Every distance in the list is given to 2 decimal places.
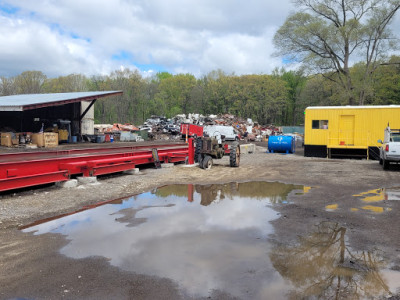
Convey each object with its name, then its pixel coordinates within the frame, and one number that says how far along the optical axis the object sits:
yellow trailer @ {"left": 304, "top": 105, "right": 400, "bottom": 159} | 20.89
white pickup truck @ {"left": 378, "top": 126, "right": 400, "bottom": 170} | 14.37
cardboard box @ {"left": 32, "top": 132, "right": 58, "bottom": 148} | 28.50
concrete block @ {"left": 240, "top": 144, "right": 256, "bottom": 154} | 25.03
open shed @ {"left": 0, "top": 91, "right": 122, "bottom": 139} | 27.16
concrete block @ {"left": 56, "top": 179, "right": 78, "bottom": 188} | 9.81
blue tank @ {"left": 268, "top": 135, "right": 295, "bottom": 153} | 24.83
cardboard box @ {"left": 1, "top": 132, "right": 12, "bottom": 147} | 27.44
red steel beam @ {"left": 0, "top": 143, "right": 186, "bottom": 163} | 11.16
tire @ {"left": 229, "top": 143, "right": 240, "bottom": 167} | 15.70
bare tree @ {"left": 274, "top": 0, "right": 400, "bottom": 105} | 34.91
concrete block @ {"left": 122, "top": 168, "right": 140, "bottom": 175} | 13.05
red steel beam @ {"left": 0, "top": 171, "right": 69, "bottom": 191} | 8.28
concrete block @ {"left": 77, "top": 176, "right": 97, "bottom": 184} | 10.44
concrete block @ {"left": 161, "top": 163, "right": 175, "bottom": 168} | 15.19
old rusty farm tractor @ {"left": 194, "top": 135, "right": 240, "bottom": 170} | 15.22
